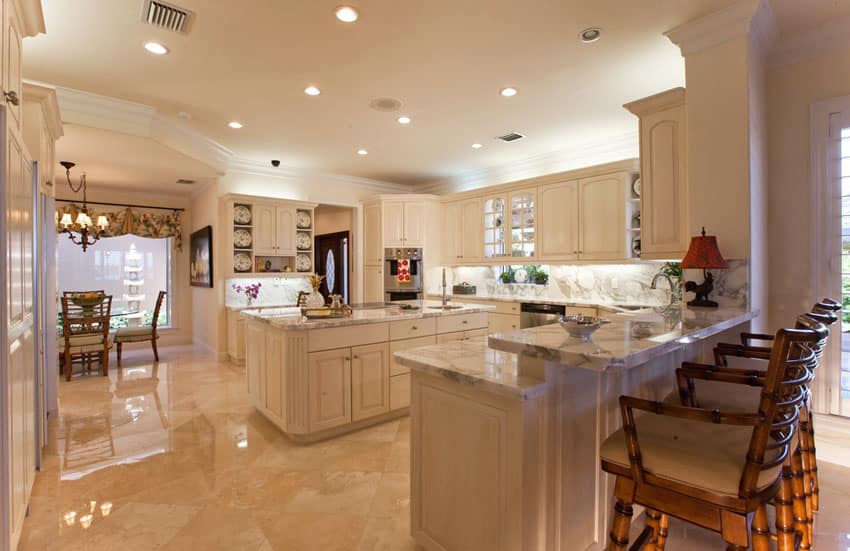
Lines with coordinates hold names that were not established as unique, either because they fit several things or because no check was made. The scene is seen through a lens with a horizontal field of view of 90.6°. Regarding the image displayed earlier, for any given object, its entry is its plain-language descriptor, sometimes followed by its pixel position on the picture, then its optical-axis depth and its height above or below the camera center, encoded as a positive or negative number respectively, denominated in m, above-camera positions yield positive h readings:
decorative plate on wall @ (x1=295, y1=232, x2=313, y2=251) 6.63 +0.51
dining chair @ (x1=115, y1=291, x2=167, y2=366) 5.61 -0.79
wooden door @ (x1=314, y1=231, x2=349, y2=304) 7.53 +0.21
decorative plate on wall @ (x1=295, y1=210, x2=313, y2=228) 6.58 +0.86
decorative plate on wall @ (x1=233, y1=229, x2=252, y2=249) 5.98 +0.51
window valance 6.67 +0.86
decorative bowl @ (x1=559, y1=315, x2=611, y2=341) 1.56 -0.21
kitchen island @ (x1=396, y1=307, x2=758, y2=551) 1.44 -0.61
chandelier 5.43 +0.69
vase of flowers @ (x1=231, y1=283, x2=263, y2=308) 6.15 -0.24
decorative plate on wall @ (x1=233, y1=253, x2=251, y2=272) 6.03 +0.18
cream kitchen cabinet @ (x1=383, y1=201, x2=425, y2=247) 6.66 +0.76
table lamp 2.52 +0.06
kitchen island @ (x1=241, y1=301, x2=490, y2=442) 3.02 -0.70
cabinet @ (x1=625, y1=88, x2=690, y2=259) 2.92 +0.69
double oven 6.59 -0.01
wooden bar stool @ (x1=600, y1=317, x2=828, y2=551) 1.23 -0.61
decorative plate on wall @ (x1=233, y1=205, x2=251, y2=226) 5.93 +0.85
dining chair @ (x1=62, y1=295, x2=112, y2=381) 4.90 -0.66
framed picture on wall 6.30 +0.27
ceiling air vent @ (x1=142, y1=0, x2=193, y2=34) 2.50 +1.59
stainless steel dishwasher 5.05 -0.52
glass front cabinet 5.68 +0.67
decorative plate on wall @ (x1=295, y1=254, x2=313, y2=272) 6.68 +0.17
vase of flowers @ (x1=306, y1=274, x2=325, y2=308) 3.44 -0.20
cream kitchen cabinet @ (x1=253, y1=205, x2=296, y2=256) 6.07 +0.65
